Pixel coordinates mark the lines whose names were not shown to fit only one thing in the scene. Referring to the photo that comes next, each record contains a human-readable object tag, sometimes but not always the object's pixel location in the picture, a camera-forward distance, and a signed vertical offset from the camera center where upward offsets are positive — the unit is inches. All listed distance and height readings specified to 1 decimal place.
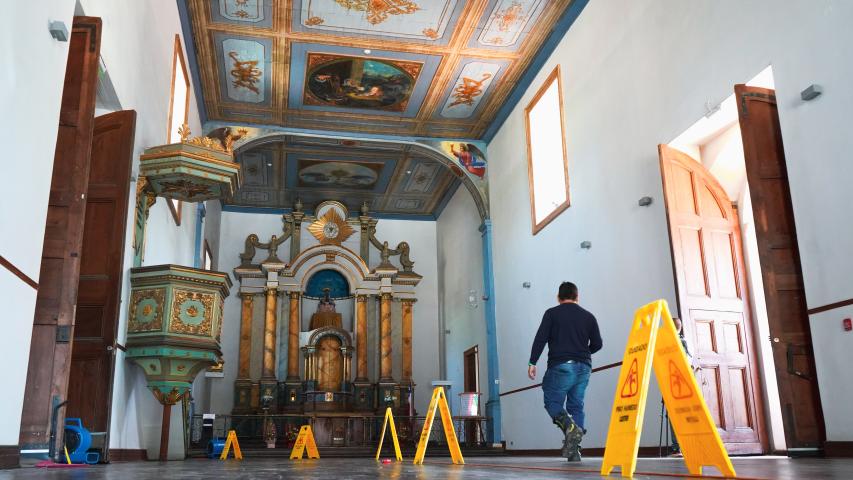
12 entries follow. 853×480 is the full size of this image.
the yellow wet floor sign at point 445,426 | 231.0 -0.3
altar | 695.7 +106.7
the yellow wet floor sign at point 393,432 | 315.9 -1.4
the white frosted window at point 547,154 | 448.1 +166.7
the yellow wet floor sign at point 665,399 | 110.2 +3.5
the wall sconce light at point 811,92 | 225.6 +97.6
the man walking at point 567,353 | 231.6 +22.0
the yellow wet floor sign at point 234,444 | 422.9 -6.8
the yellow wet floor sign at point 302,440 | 372.3 -5.0
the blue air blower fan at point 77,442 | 208.8 -2.1
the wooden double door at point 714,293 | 281.0 +49.8
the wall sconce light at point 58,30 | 179.8 +96.1
